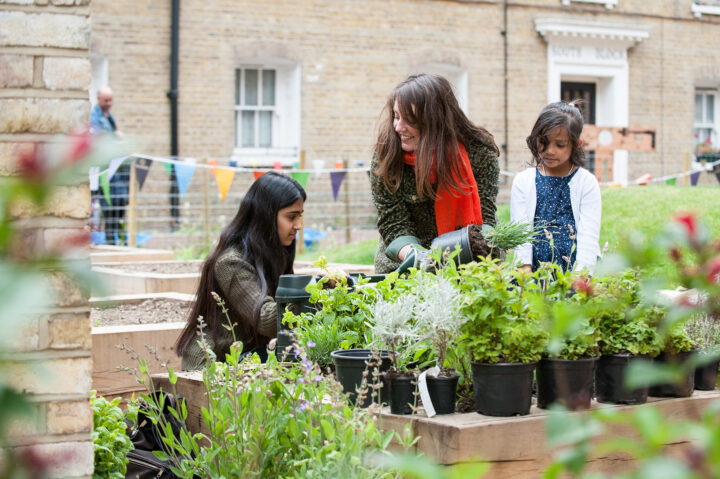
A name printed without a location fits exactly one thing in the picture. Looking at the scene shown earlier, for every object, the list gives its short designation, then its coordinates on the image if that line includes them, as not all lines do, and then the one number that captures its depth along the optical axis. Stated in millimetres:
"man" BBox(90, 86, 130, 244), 11334
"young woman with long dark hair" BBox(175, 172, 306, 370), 3603
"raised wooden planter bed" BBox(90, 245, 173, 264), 8250
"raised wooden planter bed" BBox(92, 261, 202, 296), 6363
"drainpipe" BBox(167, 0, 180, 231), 13391
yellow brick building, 13422
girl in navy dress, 4094
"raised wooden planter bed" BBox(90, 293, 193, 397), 3836
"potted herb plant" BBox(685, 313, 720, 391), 2607
